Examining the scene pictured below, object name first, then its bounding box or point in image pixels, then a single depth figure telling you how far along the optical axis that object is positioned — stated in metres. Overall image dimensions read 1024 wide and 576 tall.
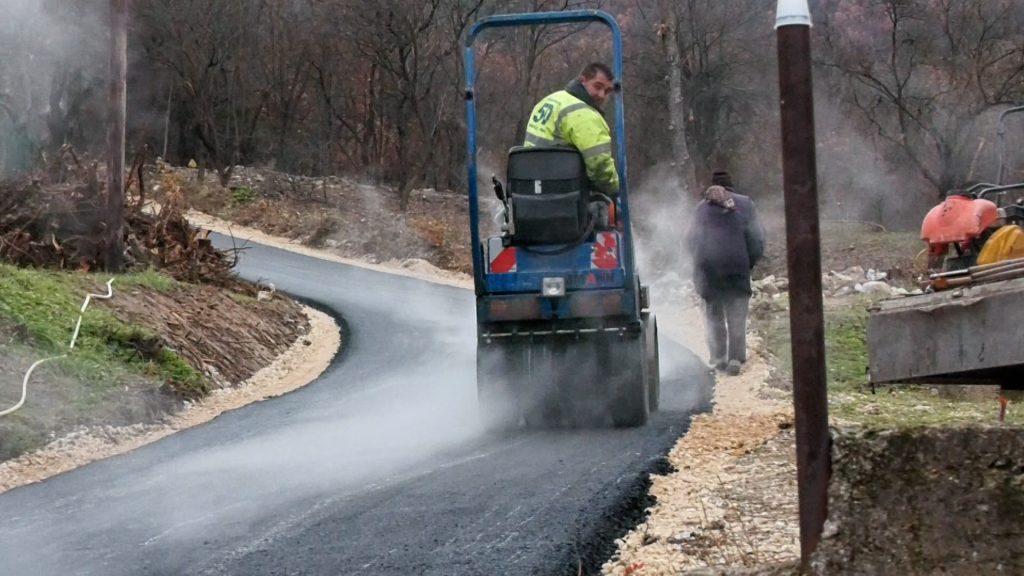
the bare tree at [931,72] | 26.92
